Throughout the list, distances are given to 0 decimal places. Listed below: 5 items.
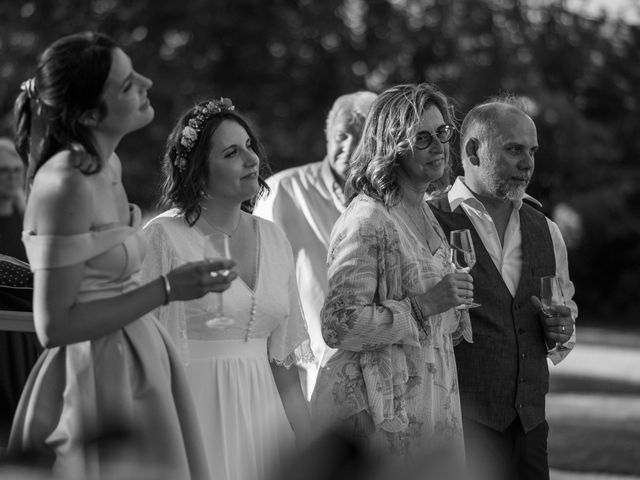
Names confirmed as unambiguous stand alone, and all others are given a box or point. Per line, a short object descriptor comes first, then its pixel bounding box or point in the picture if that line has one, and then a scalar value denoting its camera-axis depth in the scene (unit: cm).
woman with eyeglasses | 387
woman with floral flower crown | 376
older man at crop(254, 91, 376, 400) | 542
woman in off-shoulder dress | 271
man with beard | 449
